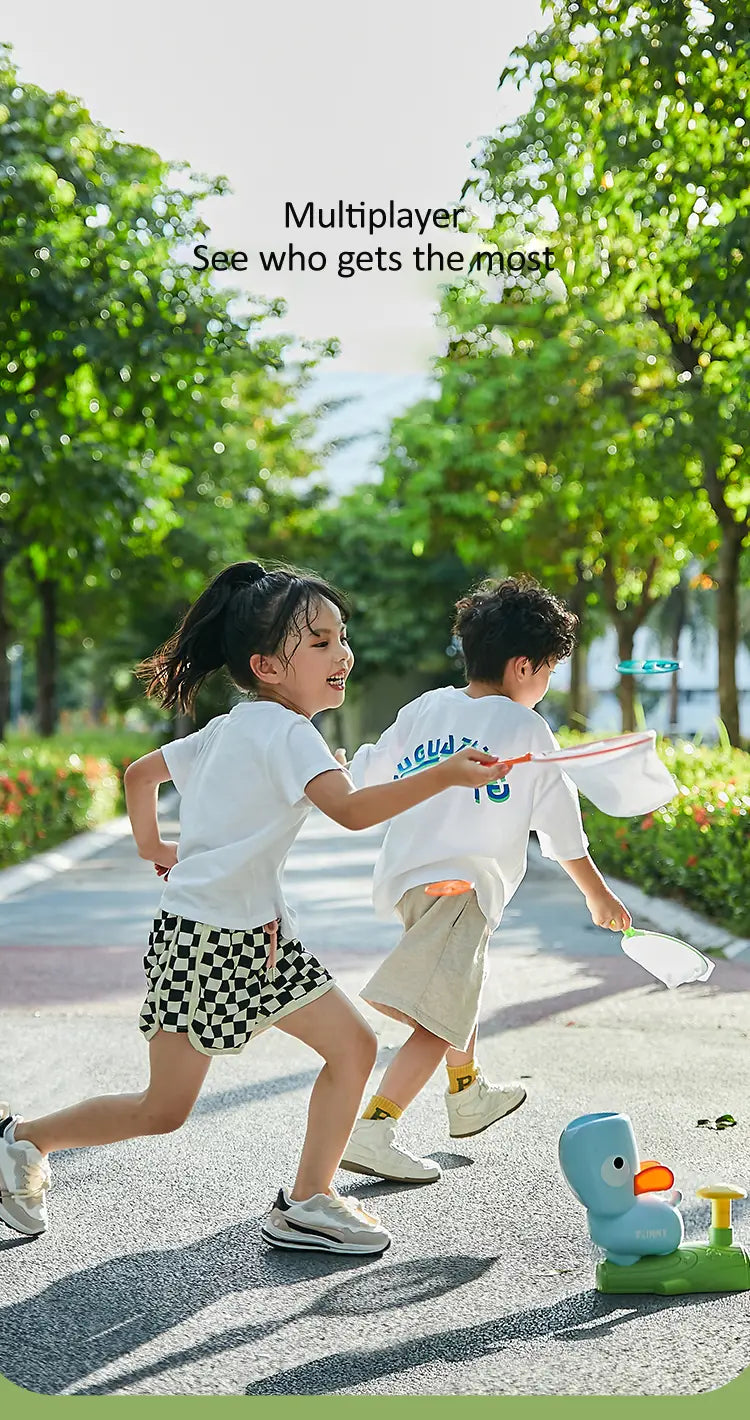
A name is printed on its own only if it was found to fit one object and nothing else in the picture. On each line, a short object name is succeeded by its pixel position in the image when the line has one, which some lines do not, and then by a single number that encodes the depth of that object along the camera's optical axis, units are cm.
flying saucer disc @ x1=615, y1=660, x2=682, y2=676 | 343
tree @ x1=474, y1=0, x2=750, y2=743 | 652
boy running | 396
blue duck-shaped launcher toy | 334
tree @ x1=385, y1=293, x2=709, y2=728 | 1435
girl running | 339
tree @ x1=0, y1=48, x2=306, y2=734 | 1089
